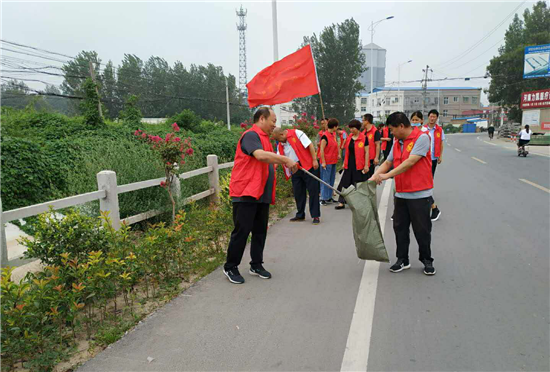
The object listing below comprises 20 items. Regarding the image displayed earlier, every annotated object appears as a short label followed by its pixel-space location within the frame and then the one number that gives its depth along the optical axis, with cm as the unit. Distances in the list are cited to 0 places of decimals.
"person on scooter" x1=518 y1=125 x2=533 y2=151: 2039
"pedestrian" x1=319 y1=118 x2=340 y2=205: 875
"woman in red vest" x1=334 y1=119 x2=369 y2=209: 830
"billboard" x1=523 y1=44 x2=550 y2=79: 3575
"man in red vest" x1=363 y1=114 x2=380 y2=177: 841
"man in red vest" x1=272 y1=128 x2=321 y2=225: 726
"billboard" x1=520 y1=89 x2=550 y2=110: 3749
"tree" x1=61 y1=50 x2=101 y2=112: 4051
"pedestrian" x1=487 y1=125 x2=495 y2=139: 4567
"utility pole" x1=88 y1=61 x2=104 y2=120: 2330
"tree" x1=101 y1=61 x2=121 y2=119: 4912
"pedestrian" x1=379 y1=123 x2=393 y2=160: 1000
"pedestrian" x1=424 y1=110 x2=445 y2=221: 771
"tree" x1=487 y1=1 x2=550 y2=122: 5188
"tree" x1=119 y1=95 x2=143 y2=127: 1933
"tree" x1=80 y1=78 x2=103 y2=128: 1706
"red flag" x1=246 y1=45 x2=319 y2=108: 742
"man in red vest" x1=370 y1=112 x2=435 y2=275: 455
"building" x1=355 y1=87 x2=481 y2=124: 9650
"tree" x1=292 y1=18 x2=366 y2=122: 3850
